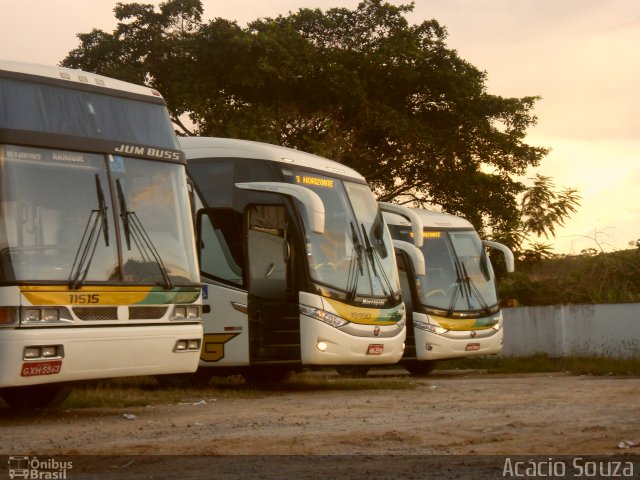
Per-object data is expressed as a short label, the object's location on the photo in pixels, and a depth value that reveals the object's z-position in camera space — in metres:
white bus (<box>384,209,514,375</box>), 21.81
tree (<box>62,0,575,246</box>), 32.38
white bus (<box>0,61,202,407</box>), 11.17
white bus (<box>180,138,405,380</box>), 15.95
